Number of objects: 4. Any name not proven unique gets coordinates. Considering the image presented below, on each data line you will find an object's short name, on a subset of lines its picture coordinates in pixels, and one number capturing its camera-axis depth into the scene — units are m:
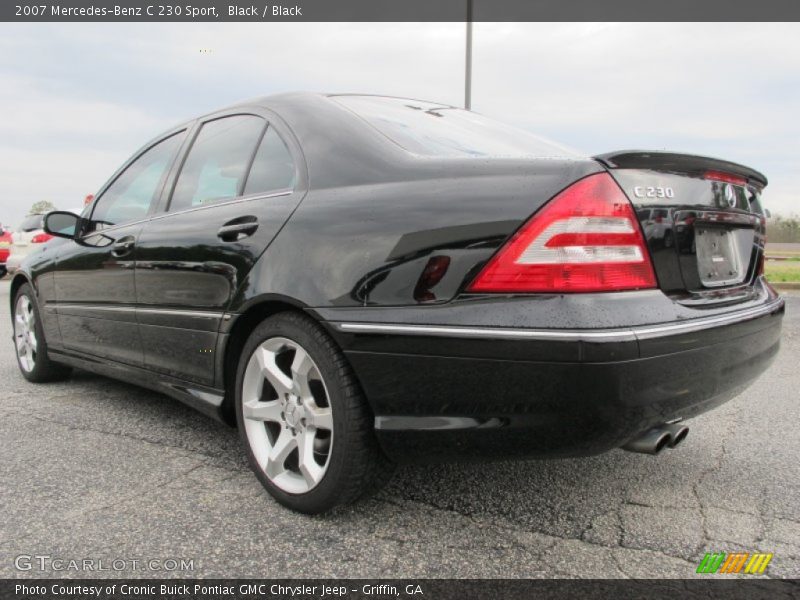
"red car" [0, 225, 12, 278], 13.73
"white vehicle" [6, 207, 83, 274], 12.83
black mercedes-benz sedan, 1.75
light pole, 12.01
